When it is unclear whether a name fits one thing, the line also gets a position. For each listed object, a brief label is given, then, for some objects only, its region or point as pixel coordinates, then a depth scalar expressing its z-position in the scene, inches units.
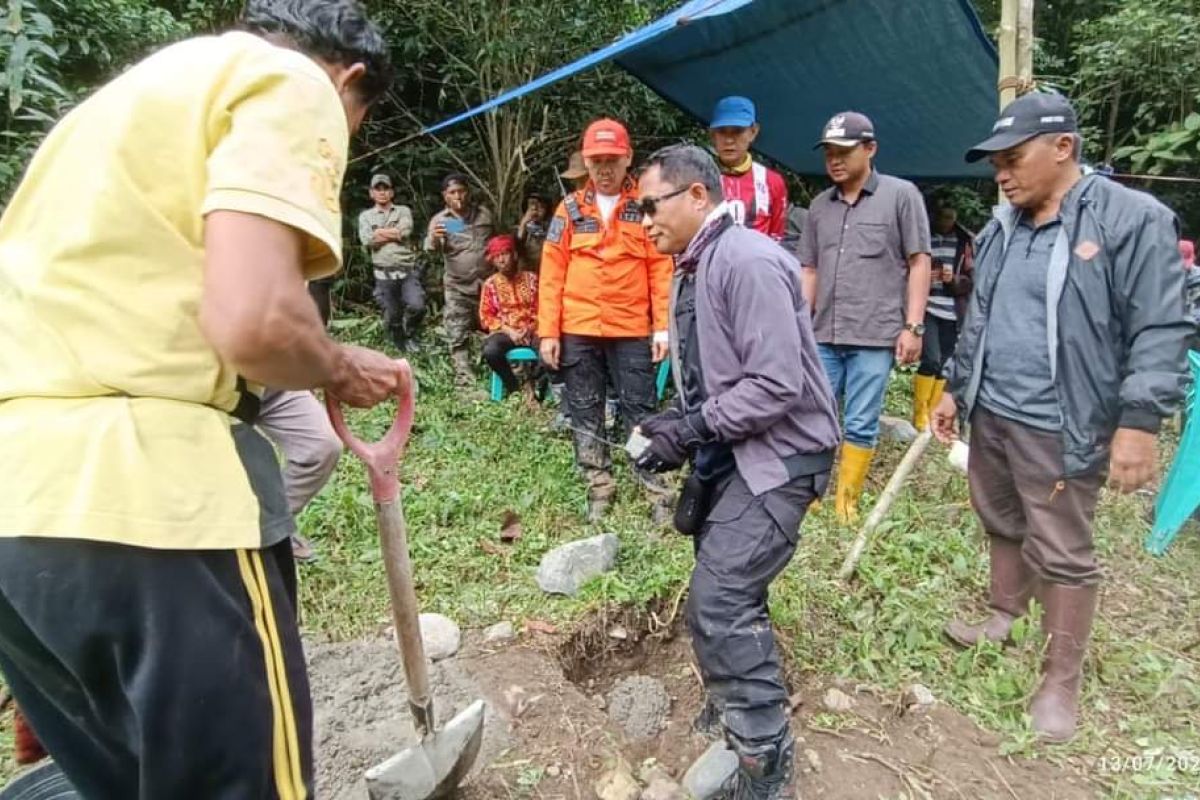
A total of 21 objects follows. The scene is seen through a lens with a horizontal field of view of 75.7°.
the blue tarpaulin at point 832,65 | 168.2
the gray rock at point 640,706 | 102.8
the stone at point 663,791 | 84.1
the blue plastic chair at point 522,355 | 219.1
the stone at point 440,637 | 107.3
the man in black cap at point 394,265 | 261.0
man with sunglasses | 80.1
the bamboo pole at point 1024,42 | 124.9
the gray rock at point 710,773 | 85.4
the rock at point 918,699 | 100.0
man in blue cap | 163.0
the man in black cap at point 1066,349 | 87.0
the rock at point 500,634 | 111.7
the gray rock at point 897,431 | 196.9
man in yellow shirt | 39.0
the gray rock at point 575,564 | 123.8
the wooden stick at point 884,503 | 126.5
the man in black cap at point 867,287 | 147.4
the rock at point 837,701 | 100.0
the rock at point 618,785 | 83.9
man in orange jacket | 154.3
